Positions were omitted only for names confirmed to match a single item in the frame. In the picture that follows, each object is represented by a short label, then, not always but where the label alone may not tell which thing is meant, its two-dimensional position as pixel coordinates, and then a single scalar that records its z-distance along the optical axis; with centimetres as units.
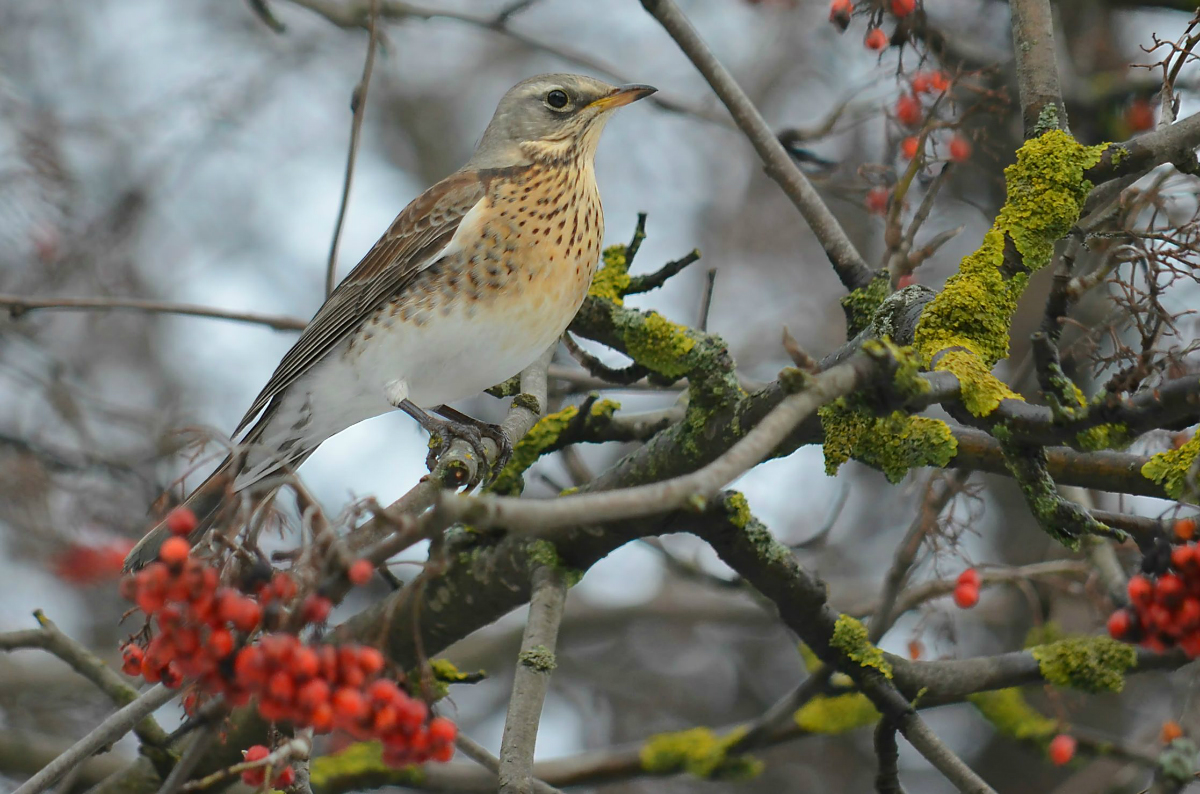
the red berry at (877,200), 879
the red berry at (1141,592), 430
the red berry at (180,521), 369
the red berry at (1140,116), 1069
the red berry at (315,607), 322
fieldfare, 796
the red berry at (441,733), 376
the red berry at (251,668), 332
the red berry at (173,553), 350
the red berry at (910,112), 828
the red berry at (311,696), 339
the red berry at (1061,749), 789
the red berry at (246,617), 345
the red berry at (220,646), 340
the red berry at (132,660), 478
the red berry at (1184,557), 417
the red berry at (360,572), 306
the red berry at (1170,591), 422
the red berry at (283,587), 349
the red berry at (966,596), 736
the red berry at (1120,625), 438
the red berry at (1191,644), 424
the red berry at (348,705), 344
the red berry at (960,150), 855
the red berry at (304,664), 334
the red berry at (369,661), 356
